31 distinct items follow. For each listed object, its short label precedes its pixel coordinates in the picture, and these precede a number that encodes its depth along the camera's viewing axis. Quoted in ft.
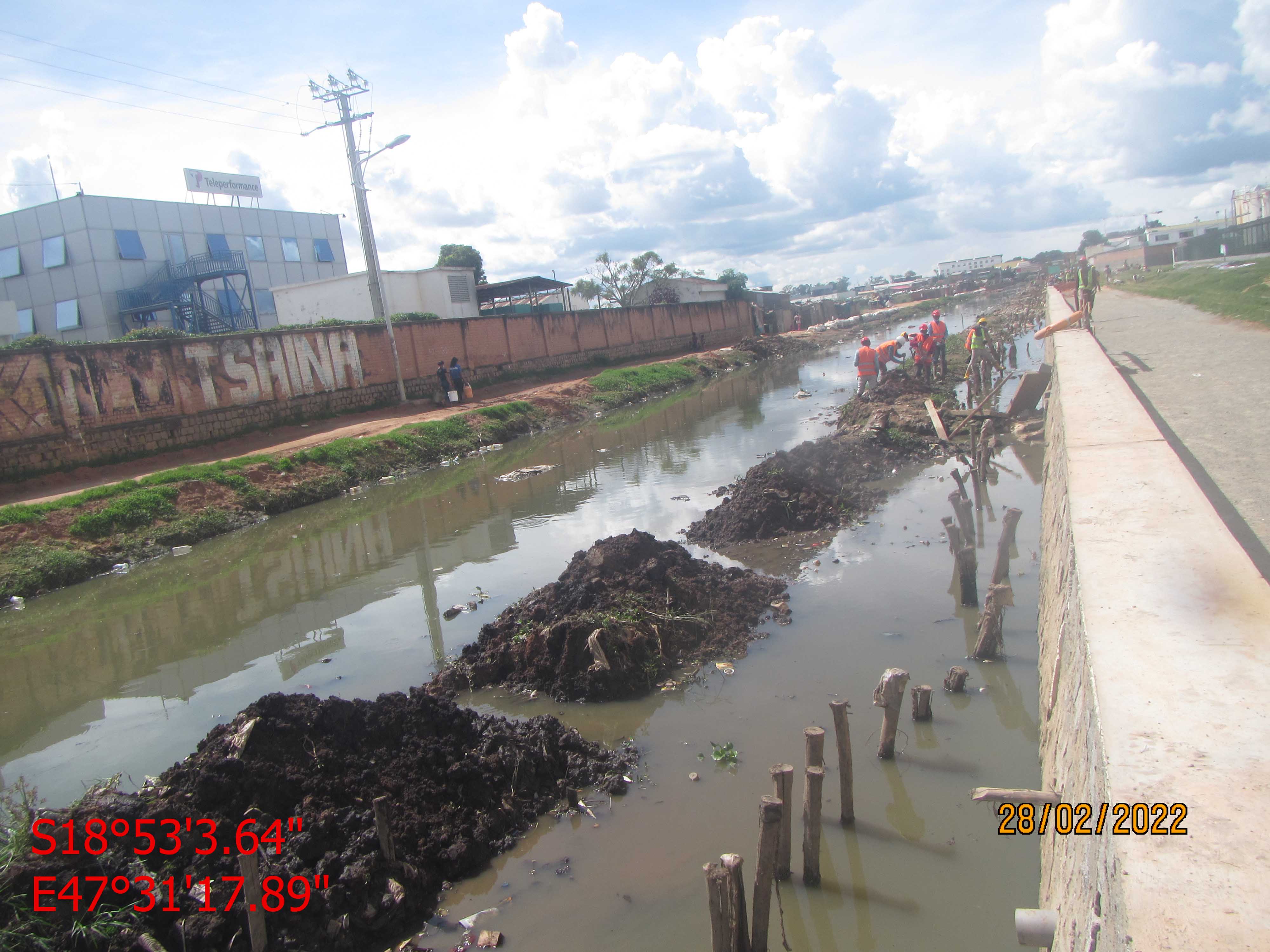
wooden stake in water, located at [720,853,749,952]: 10.36
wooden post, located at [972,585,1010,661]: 20.45
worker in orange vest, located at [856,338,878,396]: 55.67
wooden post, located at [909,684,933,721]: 18.12
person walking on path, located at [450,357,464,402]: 88.99
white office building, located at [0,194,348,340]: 119.55
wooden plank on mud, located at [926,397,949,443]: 45.73
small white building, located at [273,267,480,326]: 111.34
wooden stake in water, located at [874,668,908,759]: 15.87
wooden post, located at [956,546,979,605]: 23.95
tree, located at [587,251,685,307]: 200.95
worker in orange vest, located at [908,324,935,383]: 60.64
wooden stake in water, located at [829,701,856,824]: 14.51
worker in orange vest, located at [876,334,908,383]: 57.77
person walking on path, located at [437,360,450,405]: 87.76
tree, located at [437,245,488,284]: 184.85
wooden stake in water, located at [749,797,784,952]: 11.07
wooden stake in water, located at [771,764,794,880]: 12.12
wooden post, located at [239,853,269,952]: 11.16
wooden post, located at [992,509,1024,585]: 23.38
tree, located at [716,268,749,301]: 231.09
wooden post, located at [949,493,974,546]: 26.45
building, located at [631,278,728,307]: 202.90
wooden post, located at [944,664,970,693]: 19.54
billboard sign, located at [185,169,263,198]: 137.28
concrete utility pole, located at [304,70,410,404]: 77.30
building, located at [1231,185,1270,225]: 232.12
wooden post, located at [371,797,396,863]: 13.69
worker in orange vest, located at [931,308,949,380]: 60.13
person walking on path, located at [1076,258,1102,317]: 62.08
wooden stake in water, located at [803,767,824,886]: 12.87
